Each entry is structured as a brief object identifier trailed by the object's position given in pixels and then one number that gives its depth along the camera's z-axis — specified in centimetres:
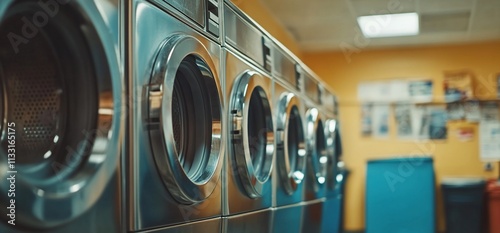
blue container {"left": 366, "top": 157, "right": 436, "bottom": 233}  594
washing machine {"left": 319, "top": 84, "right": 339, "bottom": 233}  489
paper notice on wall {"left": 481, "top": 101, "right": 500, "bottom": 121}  630
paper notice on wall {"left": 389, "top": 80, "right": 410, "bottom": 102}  651
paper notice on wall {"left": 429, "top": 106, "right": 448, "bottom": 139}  640
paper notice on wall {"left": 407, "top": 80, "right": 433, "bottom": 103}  645
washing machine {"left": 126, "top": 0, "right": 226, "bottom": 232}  166
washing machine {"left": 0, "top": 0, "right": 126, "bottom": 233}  132
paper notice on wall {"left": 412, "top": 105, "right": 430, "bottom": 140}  644
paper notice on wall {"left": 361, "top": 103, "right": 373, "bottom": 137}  660
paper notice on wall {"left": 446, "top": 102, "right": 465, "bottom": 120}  638
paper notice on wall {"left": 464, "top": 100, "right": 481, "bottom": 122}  633
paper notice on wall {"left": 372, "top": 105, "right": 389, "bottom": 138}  654
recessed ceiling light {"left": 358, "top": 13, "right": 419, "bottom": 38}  532
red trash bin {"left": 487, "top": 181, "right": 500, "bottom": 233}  575
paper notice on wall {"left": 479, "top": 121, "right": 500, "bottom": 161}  624
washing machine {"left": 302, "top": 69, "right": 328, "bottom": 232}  404
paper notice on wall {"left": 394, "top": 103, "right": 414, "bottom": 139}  649
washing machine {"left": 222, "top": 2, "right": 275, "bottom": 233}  249
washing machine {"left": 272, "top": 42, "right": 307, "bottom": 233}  329
